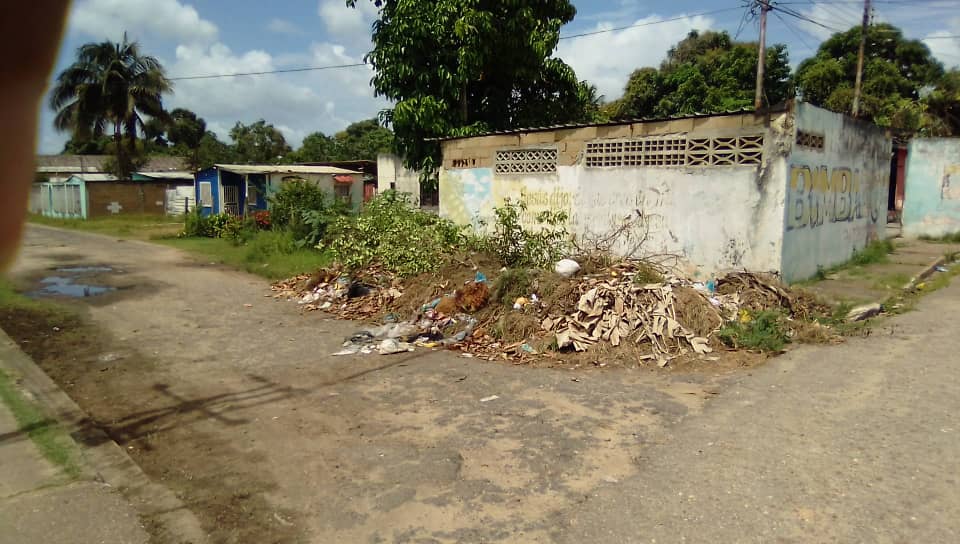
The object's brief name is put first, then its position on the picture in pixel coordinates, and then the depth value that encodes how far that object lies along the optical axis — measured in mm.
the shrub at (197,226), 22594
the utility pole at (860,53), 21183
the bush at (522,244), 9797
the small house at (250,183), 24484
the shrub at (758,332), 7188
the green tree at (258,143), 42844
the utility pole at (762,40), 16188
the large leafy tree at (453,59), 13945
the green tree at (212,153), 41312
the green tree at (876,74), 24984
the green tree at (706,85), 27328
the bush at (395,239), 10148
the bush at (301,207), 15242
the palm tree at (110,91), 31078
